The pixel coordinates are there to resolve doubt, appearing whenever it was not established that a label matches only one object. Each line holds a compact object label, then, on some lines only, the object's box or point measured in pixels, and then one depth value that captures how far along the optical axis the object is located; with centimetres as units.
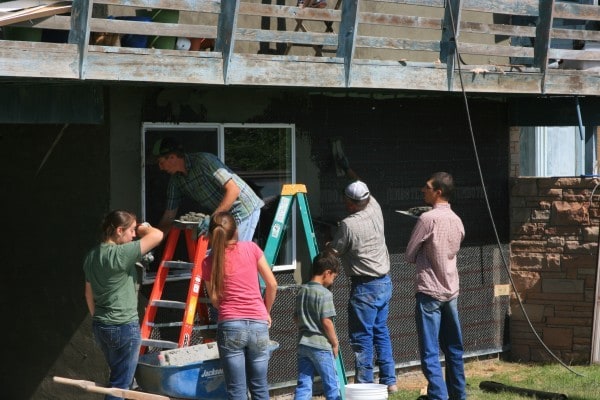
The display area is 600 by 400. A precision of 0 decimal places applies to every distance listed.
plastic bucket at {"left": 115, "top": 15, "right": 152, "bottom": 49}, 1771
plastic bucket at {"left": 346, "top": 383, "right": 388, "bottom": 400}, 1819
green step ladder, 1920
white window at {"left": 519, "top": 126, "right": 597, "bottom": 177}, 3102
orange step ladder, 1784
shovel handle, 1543
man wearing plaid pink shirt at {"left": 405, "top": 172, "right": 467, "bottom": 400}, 1864
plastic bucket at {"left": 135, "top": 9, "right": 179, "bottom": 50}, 1820
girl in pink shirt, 1595
